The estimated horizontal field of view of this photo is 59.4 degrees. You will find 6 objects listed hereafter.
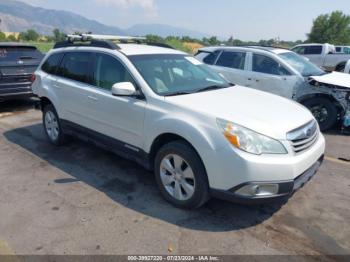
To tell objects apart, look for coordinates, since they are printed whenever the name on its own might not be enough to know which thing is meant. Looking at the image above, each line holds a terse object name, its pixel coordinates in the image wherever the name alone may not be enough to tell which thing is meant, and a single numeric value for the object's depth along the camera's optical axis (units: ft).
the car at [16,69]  23.77
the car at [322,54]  52.54
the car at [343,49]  61.36
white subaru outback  9.42
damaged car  20.51
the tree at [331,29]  151.23
